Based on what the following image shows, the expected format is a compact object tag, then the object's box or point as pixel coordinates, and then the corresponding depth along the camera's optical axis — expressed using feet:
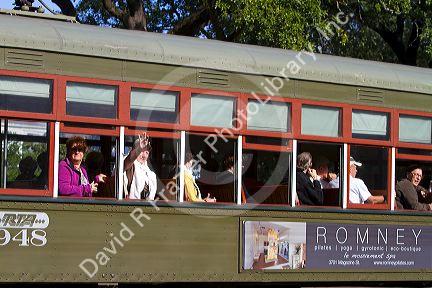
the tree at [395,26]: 81.56
